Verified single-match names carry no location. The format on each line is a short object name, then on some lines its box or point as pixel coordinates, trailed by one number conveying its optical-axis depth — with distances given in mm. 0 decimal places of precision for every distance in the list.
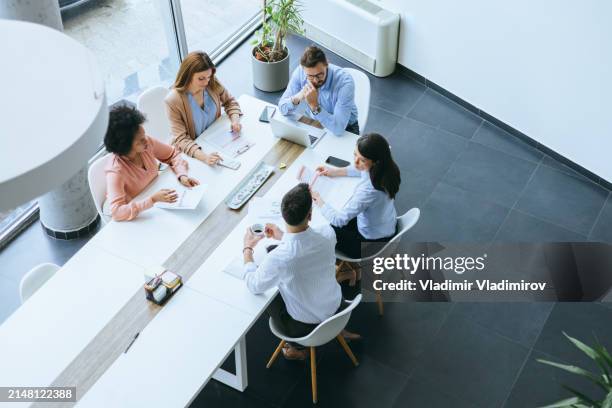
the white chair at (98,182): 4172
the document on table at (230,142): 4551
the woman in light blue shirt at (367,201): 3973
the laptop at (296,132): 4496
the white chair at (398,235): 4156
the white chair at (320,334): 3580
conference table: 3291
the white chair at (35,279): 3730
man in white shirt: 3461
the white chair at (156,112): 4773
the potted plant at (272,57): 6129
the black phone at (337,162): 4441
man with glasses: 4617
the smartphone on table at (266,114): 4770
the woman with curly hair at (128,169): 4000
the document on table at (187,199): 4105
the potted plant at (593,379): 3107
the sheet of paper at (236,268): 3783
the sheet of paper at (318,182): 4297
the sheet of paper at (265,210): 4078
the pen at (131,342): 3422
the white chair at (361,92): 5004
